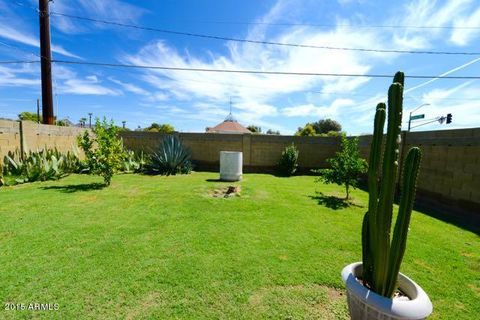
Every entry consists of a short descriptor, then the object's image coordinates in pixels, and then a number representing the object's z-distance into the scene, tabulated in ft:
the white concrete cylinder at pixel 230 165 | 33.81
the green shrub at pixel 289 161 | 41.88
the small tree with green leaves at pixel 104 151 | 26.96
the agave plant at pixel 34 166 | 27.71
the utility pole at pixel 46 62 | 39.01
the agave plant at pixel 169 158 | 38.55
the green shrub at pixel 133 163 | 39.48
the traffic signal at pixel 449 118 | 66.13
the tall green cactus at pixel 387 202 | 7.02
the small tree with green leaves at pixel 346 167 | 24.40
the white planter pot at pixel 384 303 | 5.92
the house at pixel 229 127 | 119.40
